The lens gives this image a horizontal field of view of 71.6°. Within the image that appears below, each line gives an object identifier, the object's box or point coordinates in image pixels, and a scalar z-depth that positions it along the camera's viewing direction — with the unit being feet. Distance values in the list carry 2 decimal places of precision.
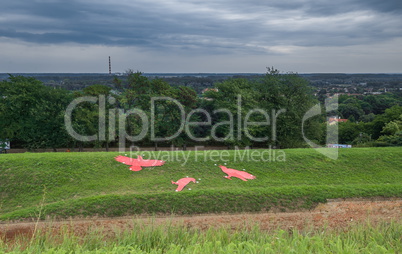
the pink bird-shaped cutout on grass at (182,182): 51.42
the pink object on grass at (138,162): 58.23
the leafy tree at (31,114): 85.35
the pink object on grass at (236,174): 56.13
